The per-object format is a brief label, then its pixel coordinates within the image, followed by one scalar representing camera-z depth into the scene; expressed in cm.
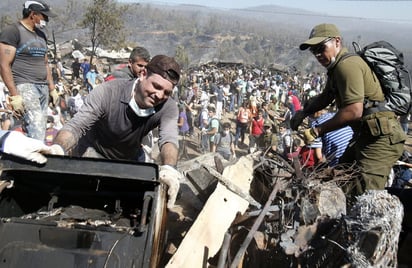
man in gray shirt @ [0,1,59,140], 394
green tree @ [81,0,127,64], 2700
